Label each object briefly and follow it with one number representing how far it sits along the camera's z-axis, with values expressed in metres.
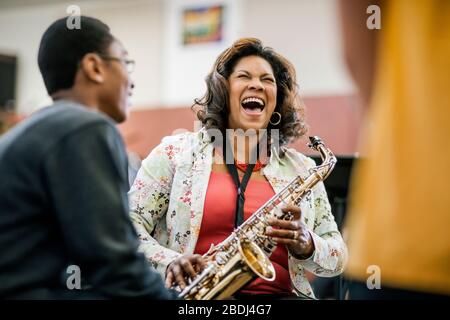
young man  1.26
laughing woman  1.91
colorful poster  4.24
